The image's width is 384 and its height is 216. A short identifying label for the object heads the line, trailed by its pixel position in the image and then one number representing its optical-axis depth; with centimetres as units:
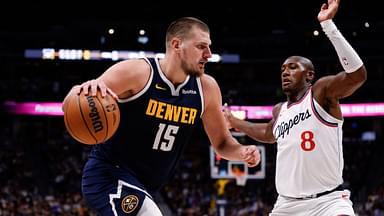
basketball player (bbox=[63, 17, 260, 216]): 755
